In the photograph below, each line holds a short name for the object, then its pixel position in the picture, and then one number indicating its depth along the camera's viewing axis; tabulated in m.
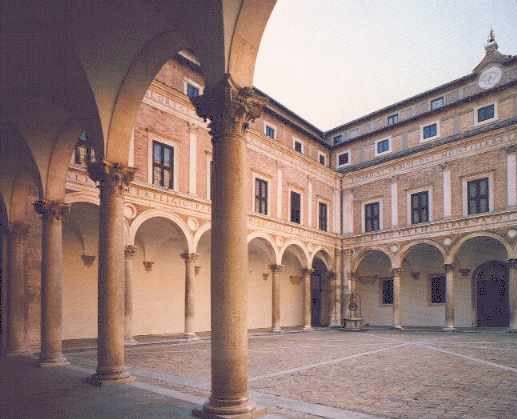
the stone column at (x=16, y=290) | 11.86
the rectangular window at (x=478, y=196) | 21.33
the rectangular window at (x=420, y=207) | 23.44
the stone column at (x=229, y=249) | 5.03
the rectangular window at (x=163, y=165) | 16.89
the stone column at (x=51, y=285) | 9.21
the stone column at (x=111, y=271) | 7.39
